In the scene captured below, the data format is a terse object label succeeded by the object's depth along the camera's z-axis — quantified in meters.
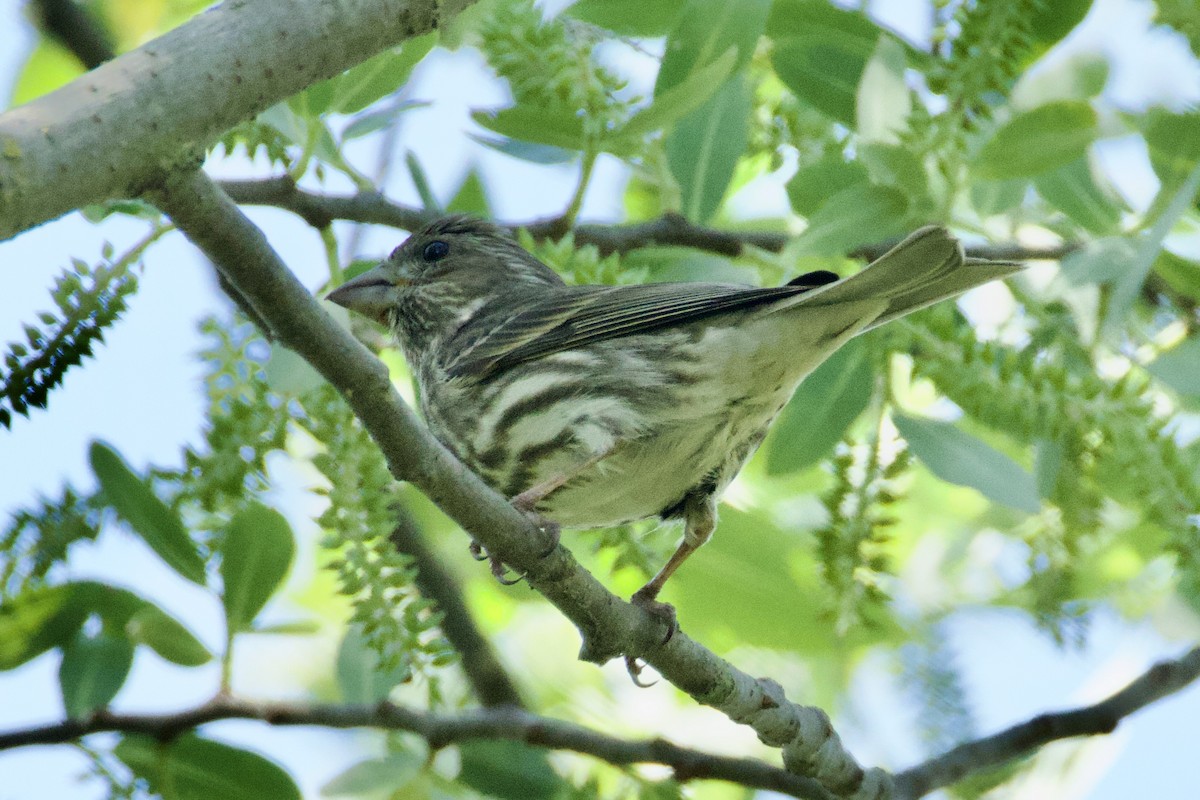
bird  7.38
